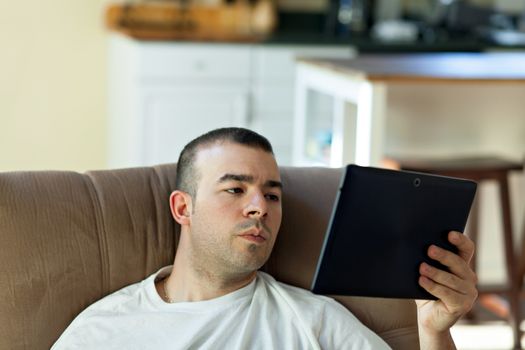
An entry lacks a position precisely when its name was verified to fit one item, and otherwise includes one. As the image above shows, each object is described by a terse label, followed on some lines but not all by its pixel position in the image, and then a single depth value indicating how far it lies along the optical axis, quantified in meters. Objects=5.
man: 1.84
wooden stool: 3.66
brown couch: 1.89
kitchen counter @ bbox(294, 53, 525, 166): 3.79
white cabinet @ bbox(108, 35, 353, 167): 4.59
